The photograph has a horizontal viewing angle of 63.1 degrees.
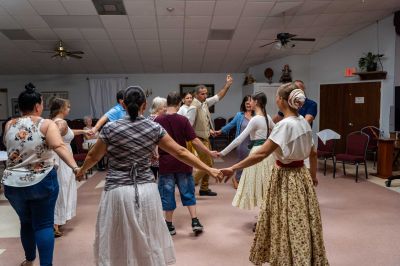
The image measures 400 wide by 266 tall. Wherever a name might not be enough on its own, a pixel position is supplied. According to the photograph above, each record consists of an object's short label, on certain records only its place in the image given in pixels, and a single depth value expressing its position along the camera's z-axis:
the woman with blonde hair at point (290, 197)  2.08
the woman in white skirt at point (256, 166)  3.21
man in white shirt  4.45
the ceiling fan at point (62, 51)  7.64
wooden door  7.93
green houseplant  7.68
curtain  11.00
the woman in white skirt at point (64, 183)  3.22
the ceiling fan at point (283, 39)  6.73
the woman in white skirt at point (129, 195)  1.88
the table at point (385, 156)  5.92
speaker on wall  6.43
